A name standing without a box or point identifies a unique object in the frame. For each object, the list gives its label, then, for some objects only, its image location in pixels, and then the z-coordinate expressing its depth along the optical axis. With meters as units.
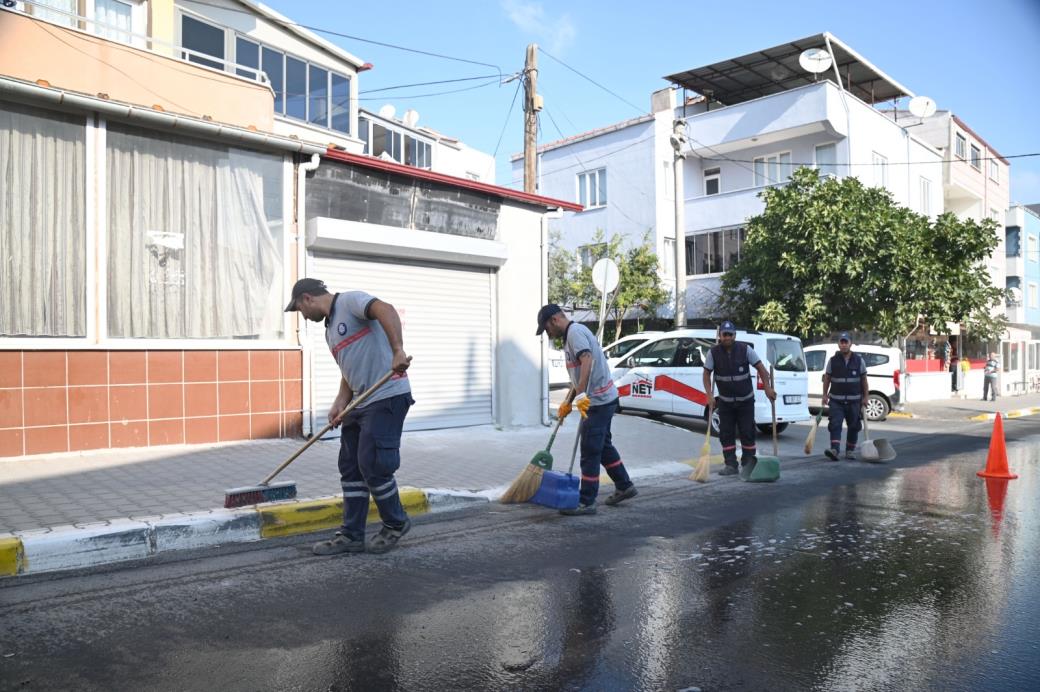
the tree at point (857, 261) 19.38
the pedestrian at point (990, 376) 24.64
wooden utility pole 15.73
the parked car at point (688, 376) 12.43
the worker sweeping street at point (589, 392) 6.70
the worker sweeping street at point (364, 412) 5.23
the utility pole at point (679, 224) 17.41
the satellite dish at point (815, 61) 23.42
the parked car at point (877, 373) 17.81
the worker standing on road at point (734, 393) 8.92
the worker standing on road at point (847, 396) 10.77
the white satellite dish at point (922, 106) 29.75
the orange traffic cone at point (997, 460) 9.11
